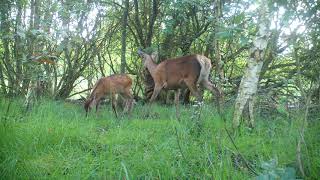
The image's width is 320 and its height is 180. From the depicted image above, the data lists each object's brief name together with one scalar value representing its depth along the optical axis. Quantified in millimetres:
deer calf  10742
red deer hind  10005
